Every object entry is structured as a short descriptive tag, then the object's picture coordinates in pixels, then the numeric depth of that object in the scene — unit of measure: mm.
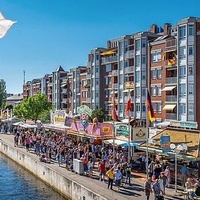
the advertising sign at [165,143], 23469
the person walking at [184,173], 23078
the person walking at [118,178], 22394
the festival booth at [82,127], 35609
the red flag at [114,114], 29859
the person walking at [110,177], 22328
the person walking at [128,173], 23903
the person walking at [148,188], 19375
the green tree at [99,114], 66188
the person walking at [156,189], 19097
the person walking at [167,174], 22772
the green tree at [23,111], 81338
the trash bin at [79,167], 27359
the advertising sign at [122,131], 31725
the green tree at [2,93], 135412
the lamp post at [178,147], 22531
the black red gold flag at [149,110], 24672
